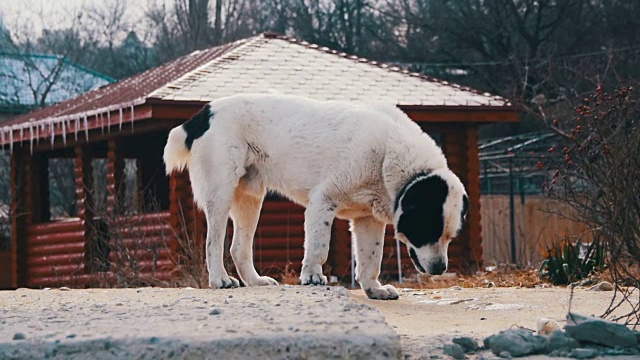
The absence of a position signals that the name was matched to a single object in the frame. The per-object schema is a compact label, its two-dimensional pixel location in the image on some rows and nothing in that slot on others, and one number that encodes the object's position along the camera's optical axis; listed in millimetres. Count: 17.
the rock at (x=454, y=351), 6304
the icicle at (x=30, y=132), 20594
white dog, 9195
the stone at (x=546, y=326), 7041
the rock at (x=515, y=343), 6410
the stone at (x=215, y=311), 6646
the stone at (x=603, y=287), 10797
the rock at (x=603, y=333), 6637
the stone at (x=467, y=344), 6570
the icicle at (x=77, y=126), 19359
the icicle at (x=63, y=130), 19666
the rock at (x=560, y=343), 6578
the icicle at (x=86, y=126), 19159
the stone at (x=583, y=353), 6391
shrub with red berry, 7375
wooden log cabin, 17750
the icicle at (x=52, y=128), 20000
